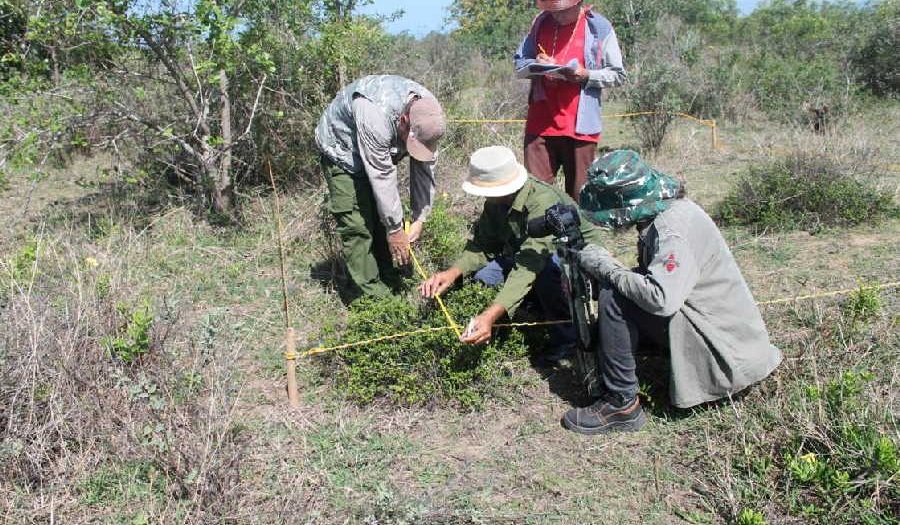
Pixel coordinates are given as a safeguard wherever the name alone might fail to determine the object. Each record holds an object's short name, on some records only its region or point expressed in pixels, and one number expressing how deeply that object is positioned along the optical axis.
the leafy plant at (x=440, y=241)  5.04
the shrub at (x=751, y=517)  2.60
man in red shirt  4.84
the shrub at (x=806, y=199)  5.51
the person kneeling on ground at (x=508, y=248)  3.64
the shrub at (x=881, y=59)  10.55
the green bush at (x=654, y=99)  8.09
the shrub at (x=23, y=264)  4.31
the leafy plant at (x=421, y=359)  3.61
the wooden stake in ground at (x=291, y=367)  3.48
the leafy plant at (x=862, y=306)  3.48
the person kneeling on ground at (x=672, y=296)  3.04
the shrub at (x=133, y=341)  3.28
